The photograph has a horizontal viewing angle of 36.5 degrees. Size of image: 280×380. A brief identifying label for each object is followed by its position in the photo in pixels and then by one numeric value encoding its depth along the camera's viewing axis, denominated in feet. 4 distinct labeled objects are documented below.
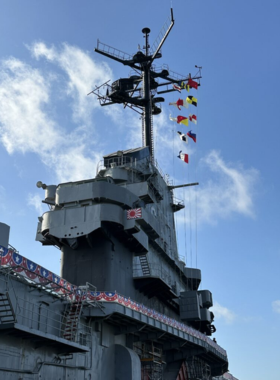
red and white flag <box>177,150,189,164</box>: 128.77
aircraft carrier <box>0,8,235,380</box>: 54.08
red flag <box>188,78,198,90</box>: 132.77
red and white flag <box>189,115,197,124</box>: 129.80
